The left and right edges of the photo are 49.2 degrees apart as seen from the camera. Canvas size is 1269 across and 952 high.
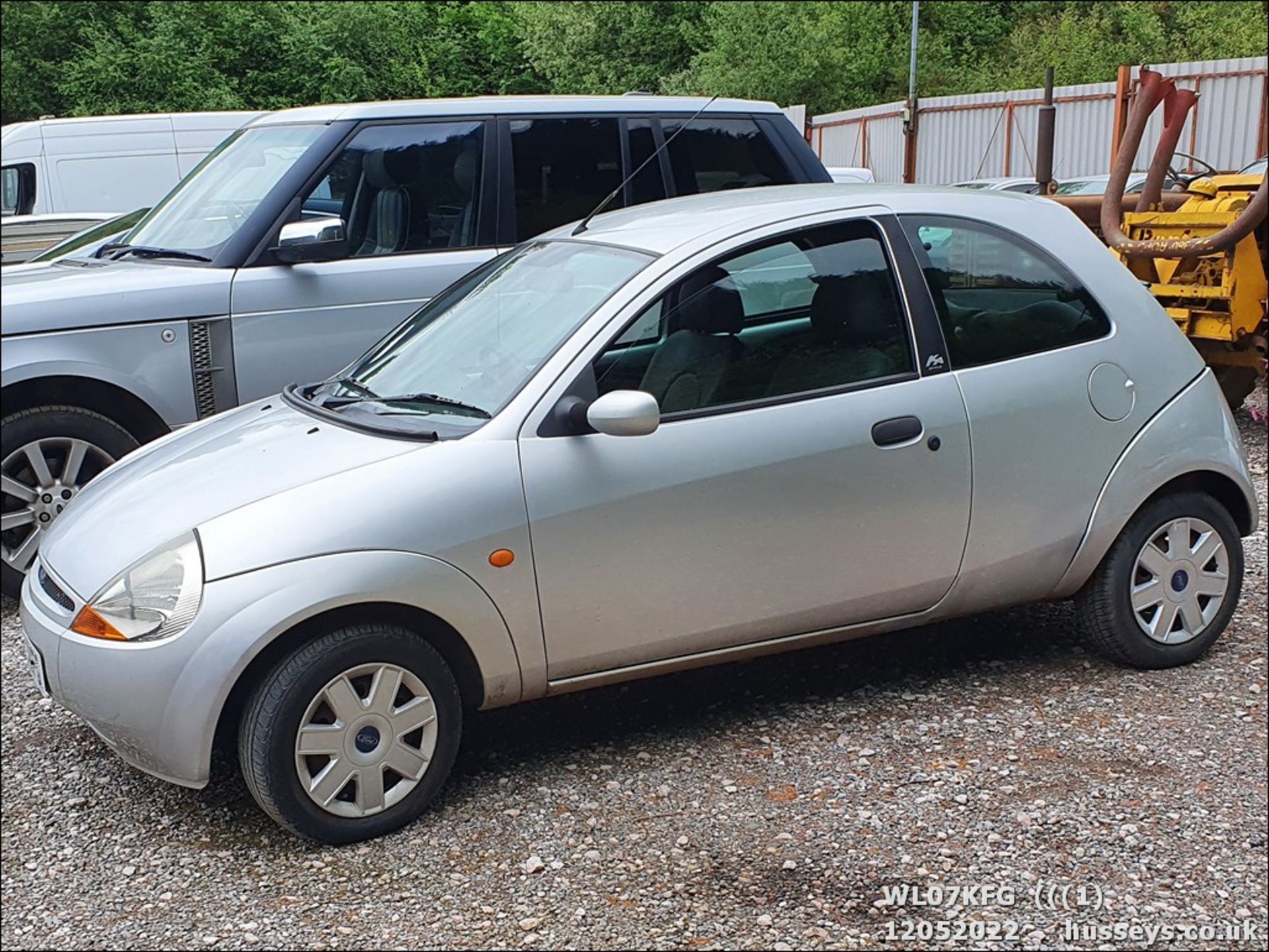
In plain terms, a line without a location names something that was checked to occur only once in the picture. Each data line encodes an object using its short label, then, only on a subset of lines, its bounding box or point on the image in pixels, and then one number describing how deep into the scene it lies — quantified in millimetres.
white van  6695
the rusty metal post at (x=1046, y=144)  4322
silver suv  5250
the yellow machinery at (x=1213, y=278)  6652
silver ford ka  3242
